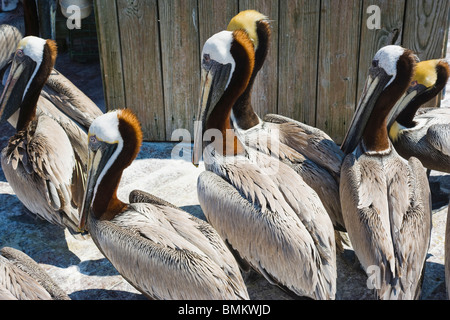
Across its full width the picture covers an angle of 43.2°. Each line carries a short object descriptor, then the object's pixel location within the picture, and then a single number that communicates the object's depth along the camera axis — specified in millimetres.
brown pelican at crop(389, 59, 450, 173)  4395
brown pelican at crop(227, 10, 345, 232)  3861
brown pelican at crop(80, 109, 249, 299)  2961
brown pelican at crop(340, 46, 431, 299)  3195
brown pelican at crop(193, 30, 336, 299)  3267
